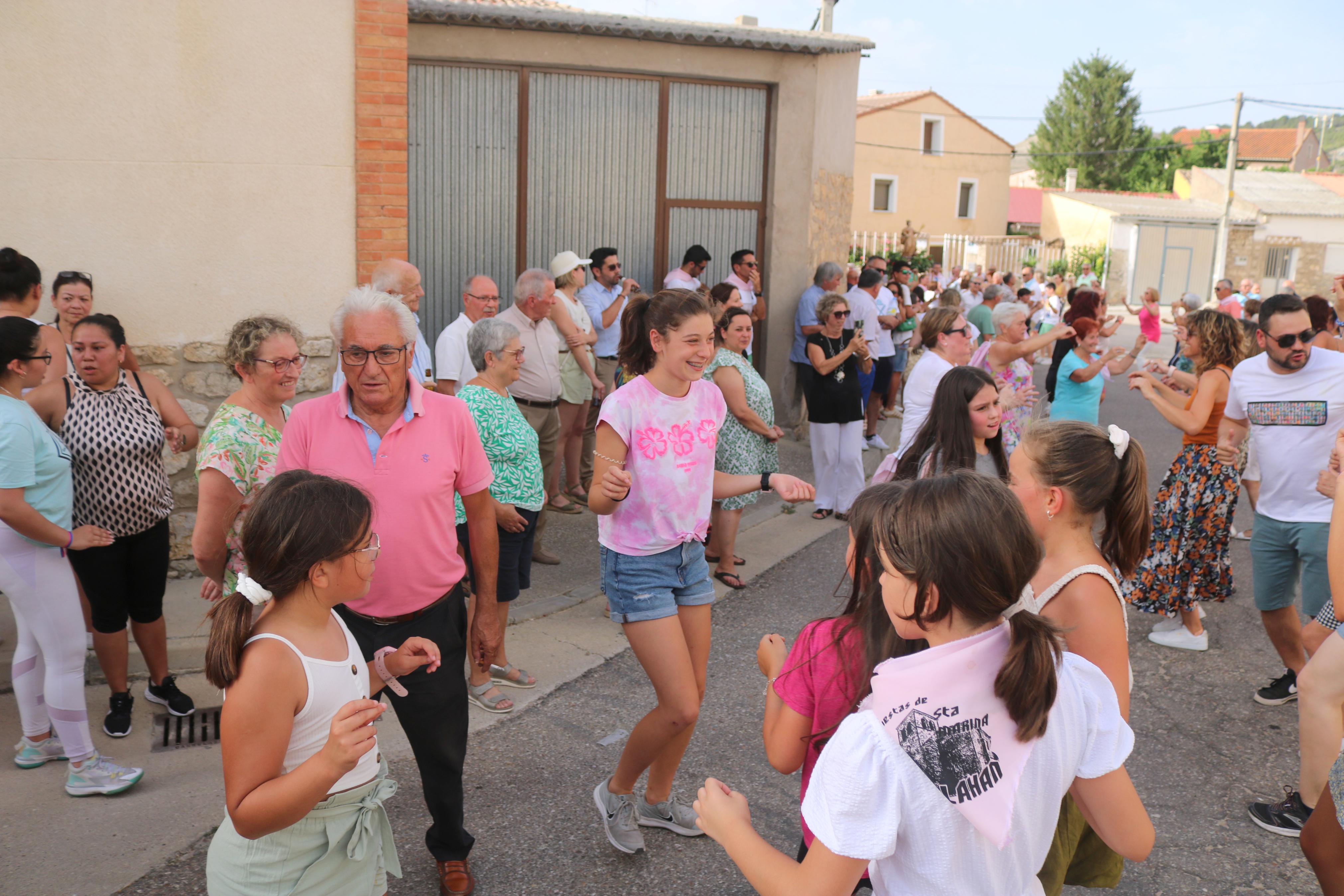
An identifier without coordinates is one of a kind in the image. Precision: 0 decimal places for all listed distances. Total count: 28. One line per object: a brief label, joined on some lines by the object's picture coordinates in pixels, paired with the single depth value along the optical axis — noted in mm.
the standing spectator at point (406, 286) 5848
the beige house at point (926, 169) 44625
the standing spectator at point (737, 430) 6371
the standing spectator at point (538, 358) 6832
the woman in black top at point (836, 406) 7844
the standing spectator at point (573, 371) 7918
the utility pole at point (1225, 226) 40000
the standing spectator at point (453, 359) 6305
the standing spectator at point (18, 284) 4785
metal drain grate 4359
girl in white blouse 1590
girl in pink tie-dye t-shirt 3385
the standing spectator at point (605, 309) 8883
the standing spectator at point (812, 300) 10156
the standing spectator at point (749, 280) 9914
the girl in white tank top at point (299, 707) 2074
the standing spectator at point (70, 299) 5438
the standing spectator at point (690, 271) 9586
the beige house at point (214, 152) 5645
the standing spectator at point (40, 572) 3674
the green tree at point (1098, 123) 64125
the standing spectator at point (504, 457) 4820
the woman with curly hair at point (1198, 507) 5727
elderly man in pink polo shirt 3029
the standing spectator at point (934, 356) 5766
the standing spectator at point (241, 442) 3449
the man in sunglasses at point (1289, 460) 4684
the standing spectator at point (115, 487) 4184
